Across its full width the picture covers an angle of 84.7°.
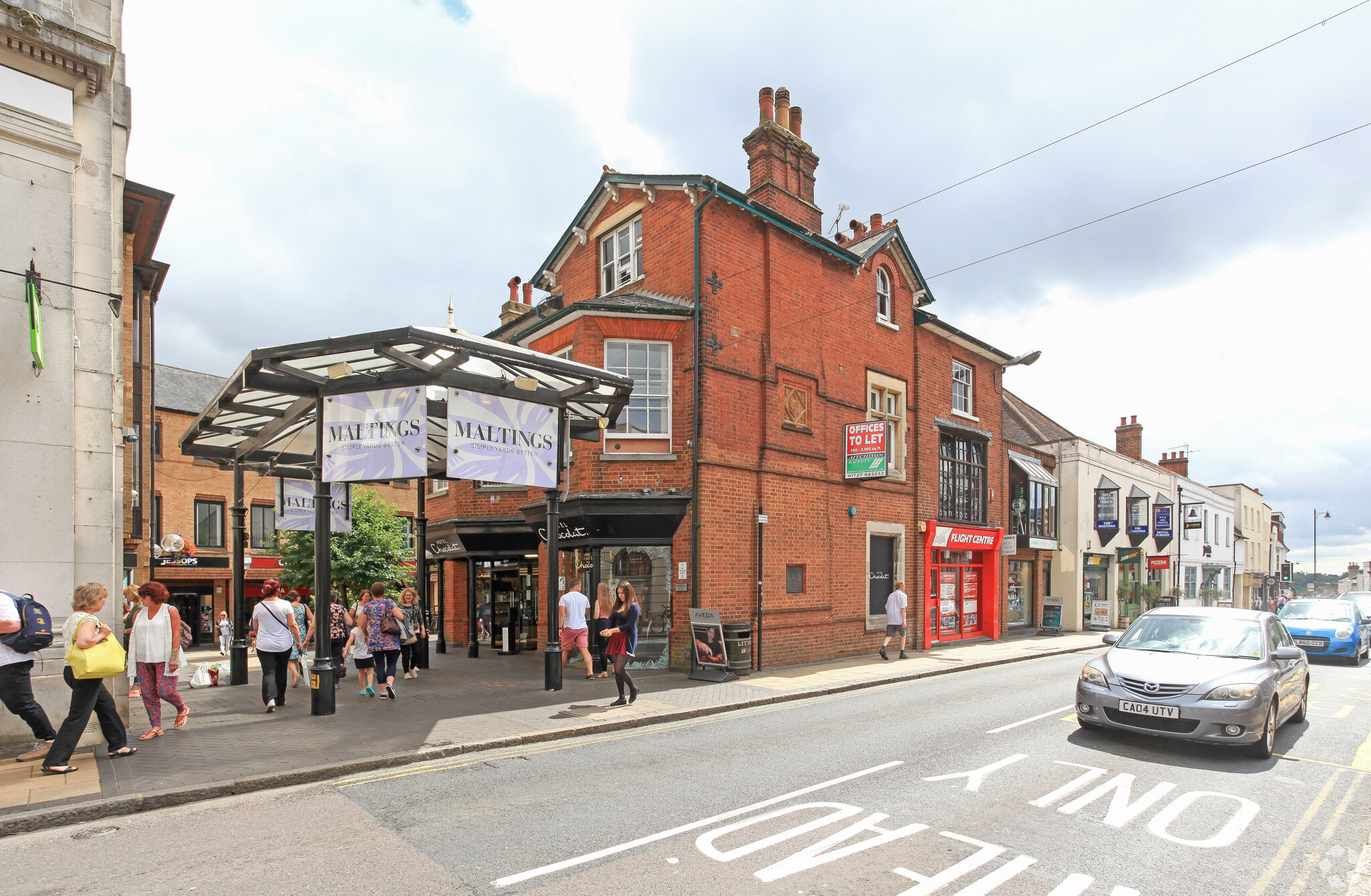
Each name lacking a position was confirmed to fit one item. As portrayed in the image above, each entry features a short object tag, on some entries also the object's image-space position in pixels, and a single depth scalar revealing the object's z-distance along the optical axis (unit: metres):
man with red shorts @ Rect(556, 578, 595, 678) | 11.98
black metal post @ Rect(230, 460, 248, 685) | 12.76
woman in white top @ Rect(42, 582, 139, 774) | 6.66
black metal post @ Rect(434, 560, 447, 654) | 20.30
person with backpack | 6.64
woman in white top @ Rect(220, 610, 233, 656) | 24.53
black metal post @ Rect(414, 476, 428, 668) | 15.98
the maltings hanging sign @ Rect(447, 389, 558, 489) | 9.66
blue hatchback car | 16.55
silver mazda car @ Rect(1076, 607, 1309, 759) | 7.27
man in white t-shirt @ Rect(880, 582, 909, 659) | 16.17
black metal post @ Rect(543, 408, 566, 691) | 11.21
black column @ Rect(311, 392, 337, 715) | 9.34
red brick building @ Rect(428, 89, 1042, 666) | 14.21
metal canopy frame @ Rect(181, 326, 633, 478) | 8.98
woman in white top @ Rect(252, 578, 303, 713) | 9.83
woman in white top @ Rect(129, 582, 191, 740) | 8.25
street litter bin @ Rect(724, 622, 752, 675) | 13.15
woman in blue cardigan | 10.14
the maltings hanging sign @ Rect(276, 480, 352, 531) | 13.54
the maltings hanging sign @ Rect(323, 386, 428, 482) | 9.24
